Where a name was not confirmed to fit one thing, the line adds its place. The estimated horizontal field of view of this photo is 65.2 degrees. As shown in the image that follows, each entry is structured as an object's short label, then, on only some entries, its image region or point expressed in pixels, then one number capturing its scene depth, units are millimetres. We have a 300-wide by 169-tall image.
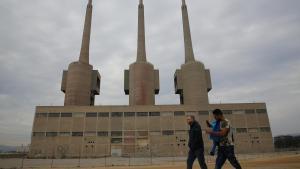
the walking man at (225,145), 5625
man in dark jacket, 6281
